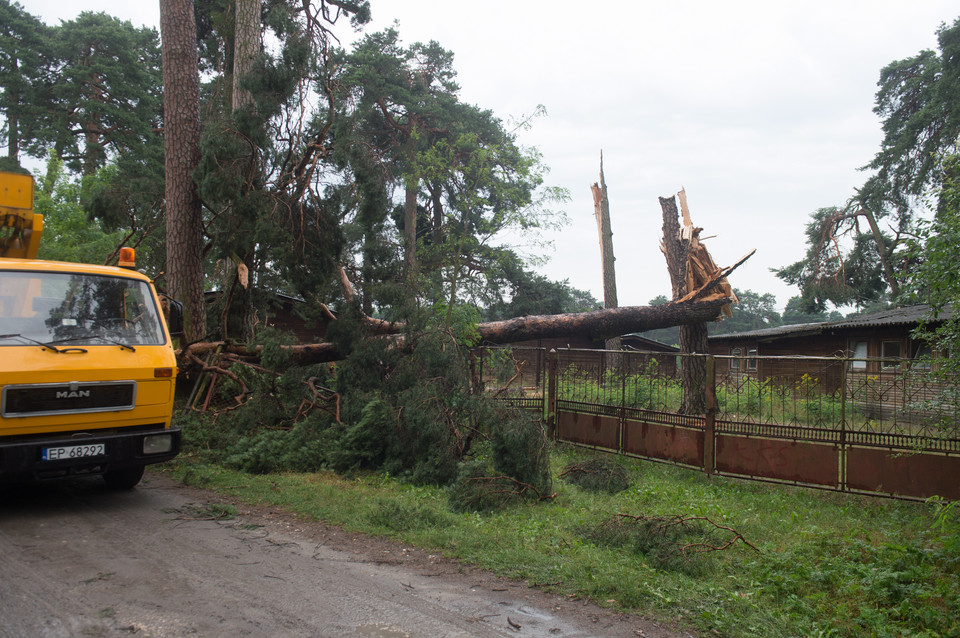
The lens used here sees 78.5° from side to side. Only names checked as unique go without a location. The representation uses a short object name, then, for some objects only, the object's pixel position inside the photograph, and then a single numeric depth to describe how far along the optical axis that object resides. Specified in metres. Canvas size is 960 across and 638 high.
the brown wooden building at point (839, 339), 18.94
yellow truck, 5.26
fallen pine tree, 11.27
